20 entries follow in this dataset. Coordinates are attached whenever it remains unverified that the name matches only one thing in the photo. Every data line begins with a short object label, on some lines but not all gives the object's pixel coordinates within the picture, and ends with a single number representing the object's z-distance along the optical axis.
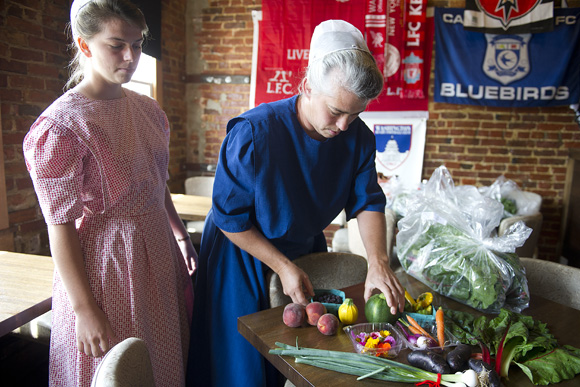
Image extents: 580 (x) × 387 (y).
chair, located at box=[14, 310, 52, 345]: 1.89
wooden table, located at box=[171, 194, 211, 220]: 3.16
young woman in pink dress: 1.19
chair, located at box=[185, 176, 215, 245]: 4.55
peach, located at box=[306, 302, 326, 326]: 1.17
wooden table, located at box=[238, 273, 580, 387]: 0.97
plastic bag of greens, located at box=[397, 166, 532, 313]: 1.40
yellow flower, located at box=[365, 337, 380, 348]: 1.06
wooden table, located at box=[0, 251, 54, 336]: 1.38
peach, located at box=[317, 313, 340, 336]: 1.12
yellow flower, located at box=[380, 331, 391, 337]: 1.12
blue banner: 4.09
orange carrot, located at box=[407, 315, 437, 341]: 1.11
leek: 0.93
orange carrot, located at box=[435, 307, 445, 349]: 1.09
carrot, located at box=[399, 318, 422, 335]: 1.13
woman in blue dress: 1.23
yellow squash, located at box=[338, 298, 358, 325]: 1.18
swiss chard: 1.00
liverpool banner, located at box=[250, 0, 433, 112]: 4.30
